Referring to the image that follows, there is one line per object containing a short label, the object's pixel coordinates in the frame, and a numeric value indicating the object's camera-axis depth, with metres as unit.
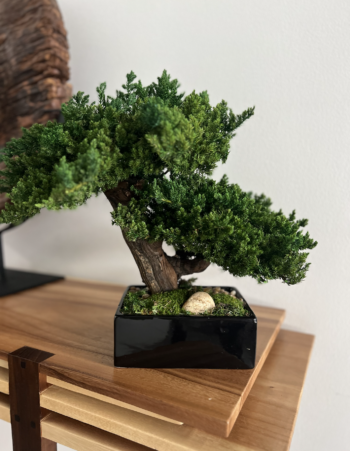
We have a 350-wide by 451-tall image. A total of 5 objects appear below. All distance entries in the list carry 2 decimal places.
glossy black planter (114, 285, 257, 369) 0.57
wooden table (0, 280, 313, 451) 0.49
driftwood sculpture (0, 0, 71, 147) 1.00
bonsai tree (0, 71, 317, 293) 0.48
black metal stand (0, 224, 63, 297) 1.06
